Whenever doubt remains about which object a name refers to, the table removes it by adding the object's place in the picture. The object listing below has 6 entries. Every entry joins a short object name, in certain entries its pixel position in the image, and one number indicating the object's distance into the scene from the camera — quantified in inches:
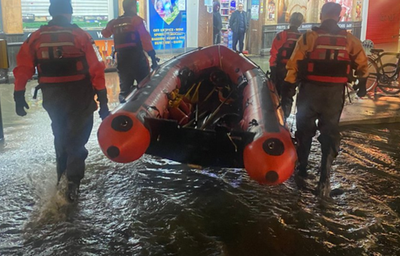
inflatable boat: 131.6
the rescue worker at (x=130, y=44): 223.6
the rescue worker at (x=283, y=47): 217.8
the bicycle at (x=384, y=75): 326.0
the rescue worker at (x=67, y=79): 144.5
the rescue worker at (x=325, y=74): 155.1
